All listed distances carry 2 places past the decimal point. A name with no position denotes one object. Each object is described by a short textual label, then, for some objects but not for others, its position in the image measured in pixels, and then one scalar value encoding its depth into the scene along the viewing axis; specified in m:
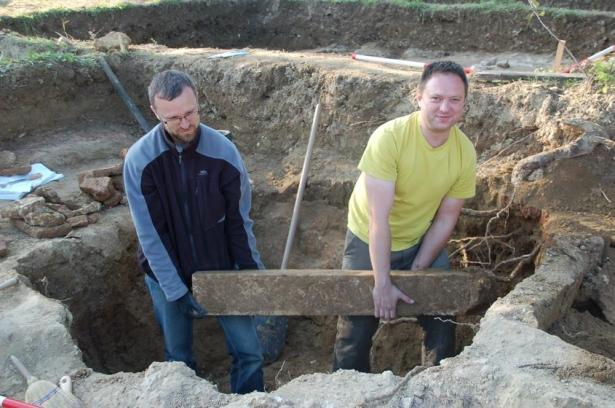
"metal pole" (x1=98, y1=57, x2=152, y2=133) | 6.23
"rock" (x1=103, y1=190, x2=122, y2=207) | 4.86
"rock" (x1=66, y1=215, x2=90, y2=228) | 4.48
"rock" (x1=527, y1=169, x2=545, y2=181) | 4.09
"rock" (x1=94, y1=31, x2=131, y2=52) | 6.73
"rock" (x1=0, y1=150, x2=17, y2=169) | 5.27
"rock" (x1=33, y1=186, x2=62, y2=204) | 4.72
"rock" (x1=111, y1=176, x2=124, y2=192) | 5.06
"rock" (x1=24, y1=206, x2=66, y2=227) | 4.32
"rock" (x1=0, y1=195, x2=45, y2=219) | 4.36
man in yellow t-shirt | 2.82
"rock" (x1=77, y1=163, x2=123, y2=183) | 5.02
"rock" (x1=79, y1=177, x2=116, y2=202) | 4.80
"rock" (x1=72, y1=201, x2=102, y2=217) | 4.61
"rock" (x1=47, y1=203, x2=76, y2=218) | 4.53
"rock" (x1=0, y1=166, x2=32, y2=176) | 5.06
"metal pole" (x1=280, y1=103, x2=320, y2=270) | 4.57
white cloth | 4.81
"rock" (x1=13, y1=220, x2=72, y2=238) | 4.27
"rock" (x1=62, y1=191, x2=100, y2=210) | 4.72
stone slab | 3.28
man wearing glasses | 2.93
